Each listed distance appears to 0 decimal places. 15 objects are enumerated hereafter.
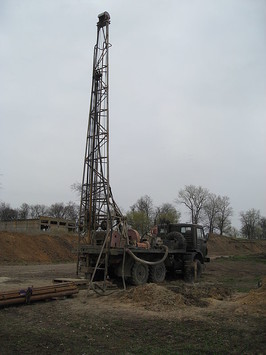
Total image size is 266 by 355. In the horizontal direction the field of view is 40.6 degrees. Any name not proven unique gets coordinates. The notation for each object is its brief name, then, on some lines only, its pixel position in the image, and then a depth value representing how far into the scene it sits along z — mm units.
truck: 13625
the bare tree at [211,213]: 90312
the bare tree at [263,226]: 104775
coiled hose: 13571
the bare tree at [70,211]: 89800
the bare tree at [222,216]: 92438
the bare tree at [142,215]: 68438
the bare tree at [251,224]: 102812
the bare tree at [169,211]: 73888
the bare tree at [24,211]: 89706
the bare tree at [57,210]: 95088
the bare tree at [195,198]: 86625
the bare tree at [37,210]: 99369
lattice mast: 15336
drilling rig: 13800
